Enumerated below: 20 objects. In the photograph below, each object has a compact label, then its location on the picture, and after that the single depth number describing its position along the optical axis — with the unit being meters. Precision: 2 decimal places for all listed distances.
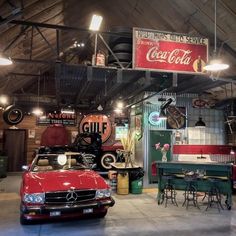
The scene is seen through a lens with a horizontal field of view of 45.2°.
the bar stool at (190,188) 6.89
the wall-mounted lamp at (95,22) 4.84
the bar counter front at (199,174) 6.88
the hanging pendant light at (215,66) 5.16
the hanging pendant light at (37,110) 12.24
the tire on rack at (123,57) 7.09
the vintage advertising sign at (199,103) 11.16
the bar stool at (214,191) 6.88
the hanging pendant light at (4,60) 4.98
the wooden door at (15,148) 13.66
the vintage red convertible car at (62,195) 4.85
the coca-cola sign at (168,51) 6.23
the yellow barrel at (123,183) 8.41
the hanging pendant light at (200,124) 10.40
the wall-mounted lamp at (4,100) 10.63
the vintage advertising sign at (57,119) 14.18
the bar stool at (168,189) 7.22
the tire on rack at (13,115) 11.66
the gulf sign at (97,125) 14.47
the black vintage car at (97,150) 12.34
